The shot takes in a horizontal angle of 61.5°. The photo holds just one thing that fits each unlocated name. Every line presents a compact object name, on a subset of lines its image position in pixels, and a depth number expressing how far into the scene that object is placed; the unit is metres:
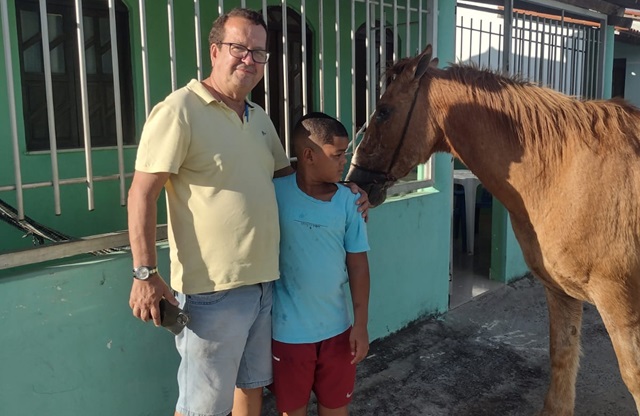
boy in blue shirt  1.98
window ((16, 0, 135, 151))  3.92
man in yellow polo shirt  1.70
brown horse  2.33
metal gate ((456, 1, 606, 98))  5.16
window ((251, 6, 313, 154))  5.21
